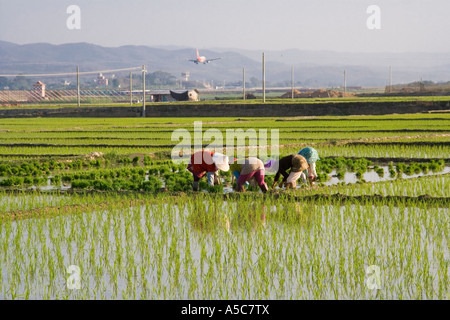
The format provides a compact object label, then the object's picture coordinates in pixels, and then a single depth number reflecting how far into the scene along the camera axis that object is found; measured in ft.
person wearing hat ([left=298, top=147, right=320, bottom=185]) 61.46
